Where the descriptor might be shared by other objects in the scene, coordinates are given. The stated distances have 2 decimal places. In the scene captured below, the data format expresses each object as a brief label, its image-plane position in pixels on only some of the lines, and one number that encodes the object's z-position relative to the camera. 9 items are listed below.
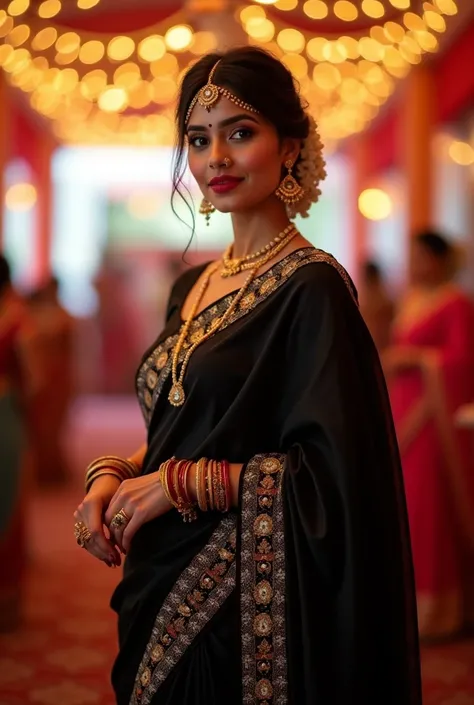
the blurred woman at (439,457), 3.46
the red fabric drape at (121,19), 5.04
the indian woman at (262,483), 1.35
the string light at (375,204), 10.66
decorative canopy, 4.10
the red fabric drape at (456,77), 6.34
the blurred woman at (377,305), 6.15
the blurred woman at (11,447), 3.54
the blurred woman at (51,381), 6.80
